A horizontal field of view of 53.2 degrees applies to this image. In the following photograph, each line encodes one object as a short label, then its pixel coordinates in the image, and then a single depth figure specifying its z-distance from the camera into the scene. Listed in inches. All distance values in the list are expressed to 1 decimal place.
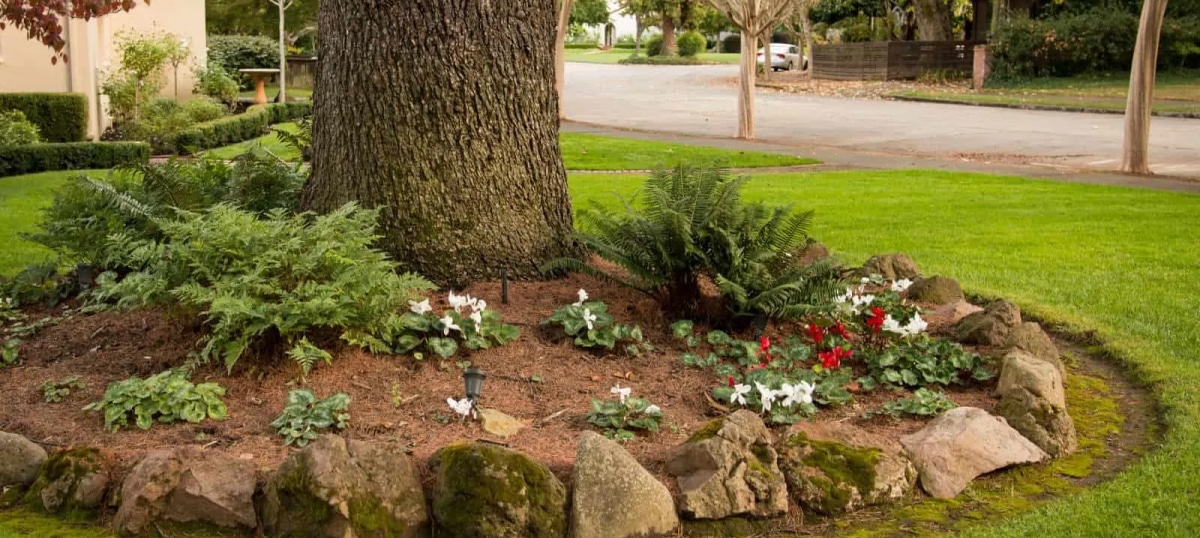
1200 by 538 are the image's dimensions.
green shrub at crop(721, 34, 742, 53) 2928.2
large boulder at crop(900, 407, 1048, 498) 173.1
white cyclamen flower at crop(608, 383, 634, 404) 183.3
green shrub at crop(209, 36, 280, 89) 1591.8
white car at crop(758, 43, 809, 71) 2023.9
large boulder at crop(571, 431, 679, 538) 153.8
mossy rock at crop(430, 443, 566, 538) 151.7
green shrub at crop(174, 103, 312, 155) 780.0
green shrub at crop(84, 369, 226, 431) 180.4
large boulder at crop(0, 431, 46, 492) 167.6
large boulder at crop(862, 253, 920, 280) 281.7
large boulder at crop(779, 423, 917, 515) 164.9
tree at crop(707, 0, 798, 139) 765.3
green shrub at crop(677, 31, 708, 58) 2445.9
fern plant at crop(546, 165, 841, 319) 219.9
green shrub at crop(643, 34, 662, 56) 2544.3
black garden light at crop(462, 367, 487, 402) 178.9
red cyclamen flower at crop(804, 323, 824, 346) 218.4
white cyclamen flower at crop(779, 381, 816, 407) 185.9
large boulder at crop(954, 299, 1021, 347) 229.3
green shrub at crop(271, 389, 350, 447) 175.9
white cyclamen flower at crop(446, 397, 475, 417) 181.0
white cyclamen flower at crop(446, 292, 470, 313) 209.3
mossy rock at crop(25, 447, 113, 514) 161.3
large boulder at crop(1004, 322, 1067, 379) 217.5
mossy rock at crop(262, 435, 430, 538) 151.9
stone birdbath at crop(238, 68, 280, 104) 1245.7
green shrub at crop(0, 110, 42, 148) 646.5
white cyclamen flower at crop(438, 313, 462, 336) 204.4
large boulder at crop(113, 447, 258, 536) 155.9
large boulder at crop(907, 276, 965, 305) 265.6
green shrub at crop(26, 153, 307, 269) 247.3
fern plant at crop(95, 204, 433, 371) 187.3
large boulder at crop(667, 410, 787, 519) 158.9
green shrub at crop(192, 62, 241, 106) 1063.6
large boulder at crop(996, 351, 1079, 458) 187.2
